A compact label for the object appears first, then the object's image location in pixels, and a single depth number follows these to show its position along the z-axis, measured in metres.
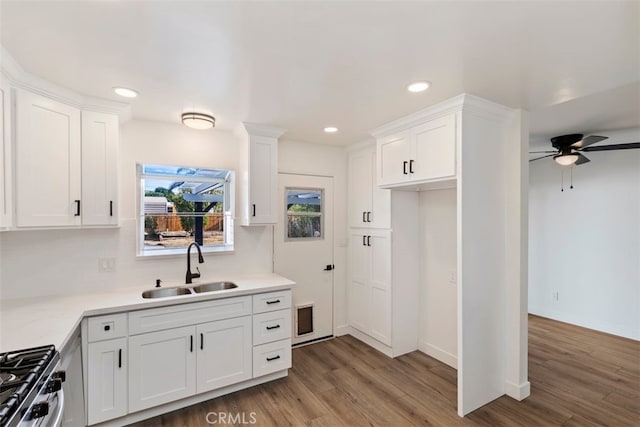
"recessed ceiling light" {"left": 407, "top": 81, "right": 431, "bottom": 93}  2.12
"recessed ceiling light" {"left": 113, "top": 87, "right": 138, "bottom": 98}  2.22
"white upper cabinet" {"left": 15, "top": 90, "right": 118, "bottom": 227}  1.99
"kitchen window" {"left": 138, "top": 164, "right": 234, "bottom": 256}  2.98
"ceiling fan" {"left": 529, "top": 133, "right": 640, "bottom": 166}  3.21
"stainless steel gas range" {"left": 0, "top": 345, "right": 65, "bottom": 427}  1.12
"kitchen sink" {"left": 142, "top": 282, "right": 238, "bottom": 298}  2.76
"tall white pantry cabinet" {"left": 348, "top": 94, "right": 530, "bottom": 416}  2.44
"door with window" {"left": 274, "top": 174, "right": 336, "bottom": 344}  3.69
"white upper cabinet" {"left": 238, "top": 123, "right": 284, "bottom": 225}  3.12
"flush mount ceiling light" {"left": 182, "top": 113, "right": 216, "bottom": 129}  2.69
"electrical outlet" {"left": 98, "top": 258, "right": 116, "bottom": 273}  2.70
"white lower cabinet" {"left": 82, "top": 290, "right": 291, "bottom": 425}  2.18
